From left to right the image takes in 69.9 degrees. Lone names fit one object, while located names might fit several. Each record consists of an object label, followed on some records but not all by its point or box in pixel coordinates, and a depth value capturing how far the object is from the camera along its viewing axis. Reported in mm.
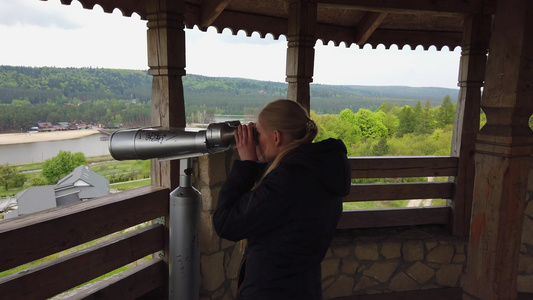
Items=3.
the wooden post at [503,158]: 1885
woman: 1162
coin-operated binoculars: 1213
